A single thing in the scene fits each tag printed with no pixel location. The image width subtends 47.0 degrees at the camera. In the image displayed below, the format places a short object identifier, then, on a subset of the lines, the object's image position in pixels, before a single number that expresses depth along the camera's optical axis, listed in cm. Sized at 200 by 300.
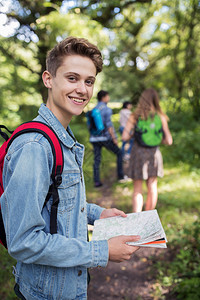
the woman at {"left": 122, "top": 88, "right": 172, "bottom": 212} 335
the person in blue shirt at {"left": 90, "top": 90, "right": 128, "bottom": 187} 464
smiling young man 91
